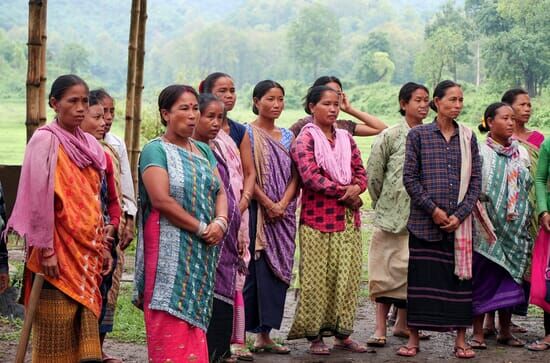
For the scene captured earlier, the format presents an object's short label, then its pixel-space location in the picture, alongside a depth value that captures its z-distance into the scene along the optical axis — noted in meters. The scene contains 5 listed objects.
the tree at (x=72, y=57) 69.31
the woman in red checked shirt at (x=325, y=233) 6.66
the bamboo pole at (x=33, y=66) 7.74
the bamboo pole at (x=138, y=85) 10.85
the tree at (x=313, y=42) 73.12
